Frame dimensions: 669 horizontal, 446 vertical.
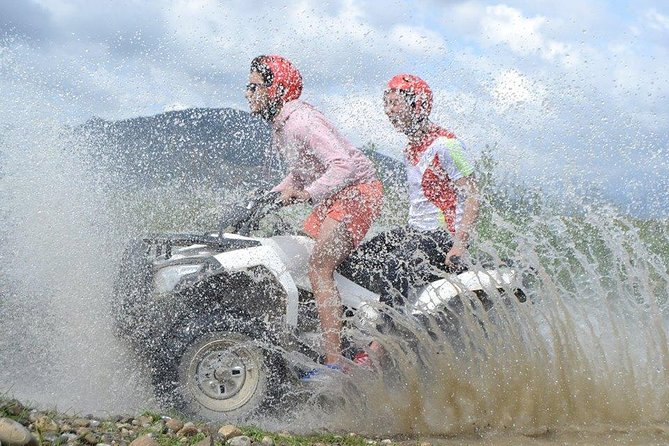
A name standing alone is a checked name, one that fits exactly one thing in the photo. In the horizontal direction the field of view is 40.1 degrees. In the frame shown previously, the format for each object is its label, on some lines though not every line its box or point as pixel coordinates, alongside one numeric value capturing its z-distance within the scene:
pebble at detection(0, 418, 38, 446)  3.63
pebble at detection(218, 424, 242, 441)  4.44
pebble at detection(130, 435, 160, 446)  4.00
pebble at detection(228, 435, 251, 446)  4.28
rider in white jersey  5.70
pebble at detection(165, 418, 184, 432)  4.51
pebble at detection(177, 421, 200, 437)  4.38
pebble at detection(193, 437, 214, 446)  3.99
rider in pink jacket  5.69
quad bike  5.67
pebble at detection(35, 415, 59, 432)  4.12
